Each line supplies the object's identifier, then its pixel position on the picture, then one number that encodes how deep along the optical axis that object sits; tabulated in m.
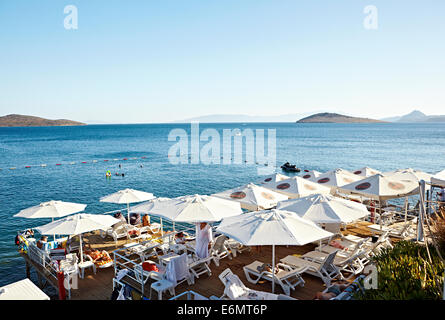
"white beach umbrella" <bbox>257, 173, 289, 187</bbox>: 16.44
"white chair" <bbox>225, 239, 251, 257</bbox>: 10.71
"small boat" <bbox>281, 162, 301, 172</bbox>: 48.12
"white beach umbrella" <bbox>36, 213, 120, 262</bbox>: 10.27
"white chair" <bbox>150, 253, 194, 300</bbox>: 7.92
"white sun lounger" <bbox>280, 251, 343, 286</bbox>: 8.32
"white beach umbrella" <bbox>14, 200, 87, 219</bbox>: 12.54
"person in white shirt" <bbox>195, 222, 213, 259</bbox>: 9.77
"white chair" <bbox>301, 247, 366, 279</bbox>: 8.76
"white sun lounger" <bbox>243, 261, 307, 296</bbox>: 8.00
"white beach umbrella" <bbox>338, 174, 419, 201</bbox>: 12.70
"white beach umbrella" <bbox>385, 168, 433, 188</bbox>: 15.11
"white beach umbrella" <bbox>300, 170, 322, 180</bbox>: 18.89
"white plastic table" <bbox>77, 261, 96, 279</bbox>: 10.39
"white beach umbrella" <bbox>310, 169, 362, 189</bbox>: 16.11
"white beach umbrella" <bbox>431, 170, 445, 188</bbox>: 12.00
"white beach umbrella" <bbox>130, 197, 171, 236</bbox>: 11.06
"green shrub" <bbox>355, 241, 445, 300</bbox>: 5.11
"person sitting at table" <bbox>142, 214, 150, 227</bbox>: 15.27
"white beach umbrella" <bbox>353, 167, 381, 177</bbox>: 18.71
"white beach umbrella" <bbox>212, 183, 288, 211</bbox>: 12.18
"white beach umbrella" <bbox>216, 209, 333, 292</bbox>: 7.11
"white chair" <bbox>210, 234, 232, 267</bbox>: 9.91
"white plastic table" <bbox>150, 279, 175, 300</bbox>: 7.82
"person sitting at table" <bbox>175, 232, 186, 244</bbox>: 11.76
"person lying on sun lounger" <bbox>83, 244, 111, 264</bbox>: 11.01
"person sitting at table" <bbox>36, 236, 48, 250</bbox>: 12.20
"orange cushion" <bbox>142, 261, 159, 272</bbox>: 8.78
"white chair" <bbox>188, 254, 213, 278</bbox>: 8.95
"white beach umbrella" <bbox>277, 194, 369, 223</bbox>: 9.14
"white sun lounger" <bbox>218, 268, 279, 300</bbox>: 6.60
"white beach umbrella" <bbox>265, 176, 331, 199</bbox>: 14.36
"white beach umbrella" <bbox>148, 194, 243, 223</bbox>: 9.59
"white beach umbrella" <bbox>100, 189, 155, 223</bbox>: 14.12
